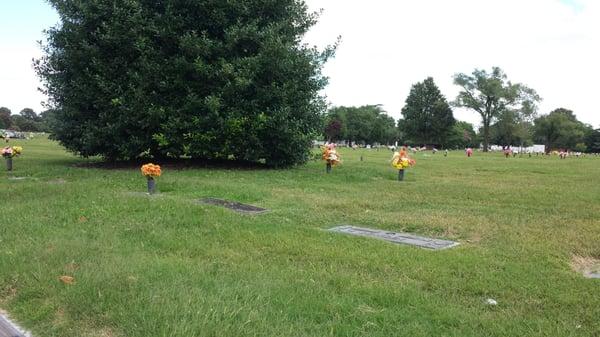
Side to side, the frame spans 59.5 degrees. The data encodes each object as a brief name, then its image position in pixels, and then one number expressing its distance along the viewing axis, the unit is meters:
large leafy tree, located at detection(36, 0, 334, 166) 15.41
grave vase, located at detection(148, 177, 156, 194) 10.49
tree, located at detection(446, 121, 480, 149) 98.95
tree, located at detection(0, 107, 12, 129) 122.34
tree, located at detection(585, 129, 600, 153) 108.25
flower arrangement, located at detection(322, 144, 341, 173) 16.47
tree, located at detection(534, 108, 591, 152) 100.75
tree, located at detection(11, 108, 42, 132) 129.00
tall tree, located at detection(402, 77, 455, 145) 94.12
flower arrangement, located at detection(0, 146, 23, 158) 16.05
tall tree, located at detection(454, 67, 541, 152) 78.75
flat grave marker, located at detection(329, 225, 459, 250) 6.30
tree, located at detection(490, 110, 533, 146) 81.19
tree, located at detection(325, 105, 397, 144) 116.62
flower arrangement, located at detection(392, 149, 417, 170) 15.34
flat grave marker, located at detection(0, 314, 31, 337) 3.64
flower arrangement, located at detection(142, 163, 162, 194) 10.48
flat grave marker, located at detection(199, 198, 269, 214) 8.68
